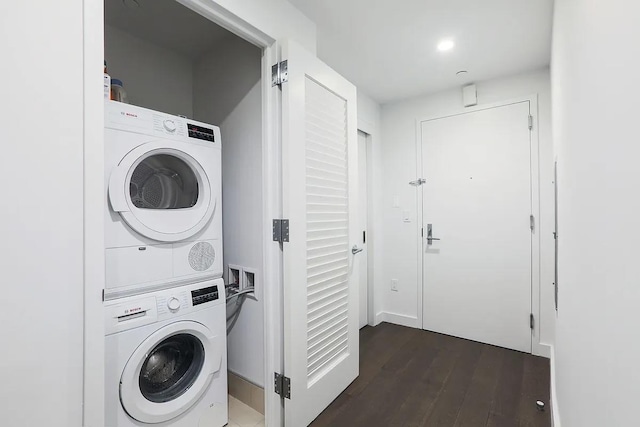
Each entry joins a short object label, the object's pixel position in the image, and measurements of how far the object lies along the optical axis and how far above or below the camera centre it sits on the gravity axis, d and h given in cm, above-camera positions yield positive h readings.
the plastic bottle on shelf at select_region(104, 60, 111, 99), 118 +53
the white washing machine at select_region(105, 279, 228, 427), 120 -70
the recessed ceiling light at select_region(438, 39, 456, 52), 209 +123
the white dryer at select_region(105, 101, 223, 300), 123 +7
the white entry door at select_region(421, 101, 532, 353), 255 -12
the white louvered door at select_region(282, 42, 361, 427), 155 -13
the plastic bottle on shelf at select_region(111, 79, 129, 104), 144 +62
